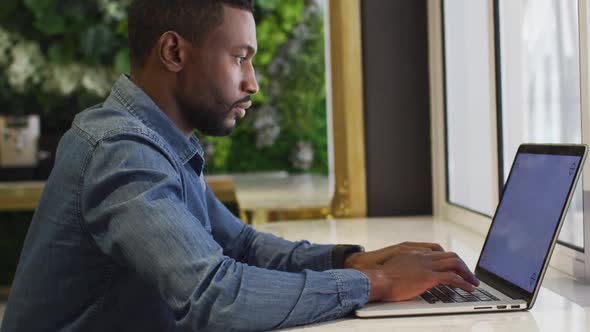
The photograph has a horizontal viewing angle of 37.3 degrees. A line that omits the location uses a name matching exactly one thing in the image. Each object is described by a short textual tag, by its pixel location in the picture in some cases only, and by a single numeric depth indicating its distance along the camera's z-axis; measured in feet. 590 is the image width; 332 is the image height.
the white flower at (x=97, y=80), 16.57
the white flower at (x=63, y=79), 16.57
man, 3.65
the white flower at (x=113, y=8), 16.34
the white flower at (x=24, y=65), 16.44
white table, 3.75
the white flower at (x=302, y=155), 16.35
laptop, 4.00
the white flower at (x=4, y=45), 16.70
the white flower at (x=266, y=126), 16.28
